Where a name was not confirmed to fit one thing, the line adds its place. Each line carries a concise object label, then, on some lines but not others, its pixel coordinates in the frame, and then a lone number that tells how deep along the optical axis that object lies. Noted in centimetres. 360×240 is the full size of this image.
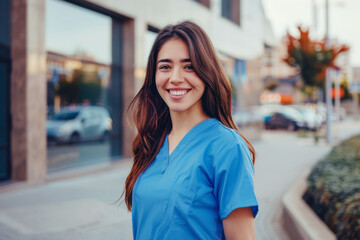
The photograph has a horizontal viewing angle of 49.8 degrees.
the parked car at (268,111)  2554
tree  1533
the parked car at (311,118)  2406
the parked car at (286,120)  2397
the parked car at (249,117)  1727
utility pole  1648
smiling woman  140
